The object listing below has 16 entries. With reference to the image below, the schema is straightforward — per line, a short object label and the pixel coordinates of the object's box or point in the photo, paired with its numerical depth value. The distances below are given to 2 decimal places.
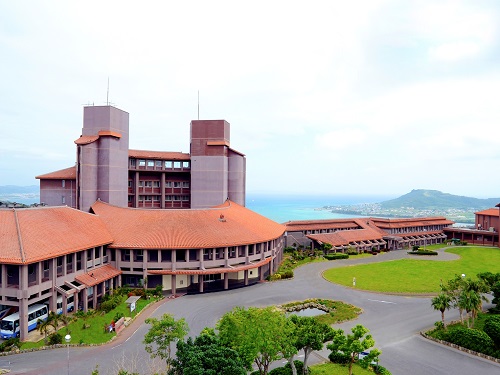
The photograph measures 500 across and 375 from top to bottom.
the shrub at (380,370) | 28.72
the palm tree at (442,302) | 37.28
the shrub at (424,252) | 89.38
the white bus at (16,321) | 33.62
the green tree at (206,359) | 22.73
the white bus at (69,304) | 39.38
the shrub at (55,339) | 32.91
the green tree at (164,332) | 26.58
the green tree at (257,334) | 23.83
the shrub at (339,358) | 30.78
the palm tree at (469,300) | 37.00
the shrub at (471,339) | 32.88
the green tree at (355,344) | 25.97
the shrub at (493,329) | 32.77
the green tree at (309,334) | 24.94
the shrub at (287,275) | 61.03
